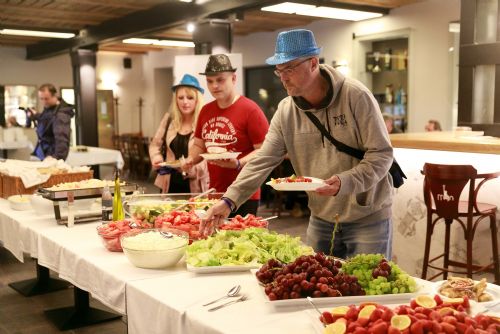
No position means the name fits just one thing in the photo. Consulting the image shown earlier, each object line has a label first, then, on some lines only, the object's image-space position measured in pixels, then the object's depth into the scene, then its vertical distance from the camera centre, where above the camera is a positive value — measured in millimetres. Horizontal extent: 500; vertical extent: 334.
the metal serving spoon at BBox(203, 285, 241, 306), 1679 -550
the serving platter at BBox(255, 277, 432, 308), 1527 -525
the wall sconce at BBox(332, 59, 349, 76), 8480 +524
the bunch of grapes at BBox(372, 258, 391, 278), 1623 -472
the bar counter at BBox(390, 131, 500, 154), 3541 -263
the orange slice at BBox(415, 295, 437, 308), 1408 -489
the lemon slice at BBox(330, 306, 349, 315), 1378 -497
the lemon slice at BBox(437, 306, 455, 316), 1332 -482
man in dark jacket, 5332 -200
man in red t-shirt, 3225 -121
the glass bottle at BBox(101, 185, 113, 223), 2725 -486
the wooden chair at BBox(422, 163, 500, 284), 3498 -644
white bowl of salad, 1985 -499
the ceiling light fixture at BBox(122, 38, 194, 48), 10125 +1091
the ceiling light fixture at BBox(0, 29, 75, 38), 9195 +1148
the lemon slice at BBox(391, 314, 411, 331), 1253 -479
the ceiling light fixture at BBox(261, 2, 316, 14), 6454 +1090
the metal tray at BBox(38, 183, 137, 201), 2959 -466
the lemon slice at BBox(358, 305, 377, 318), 1330 -484
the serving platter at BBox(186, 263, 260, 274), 1907 -544
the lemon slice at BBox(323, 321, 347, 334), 1290 -505
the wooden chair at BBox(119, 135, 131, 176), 11473 -971
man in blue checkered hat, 2152 -193
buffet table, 1495 -577
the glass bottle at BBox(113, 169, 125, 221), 2688 -479
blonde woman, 3709 -251
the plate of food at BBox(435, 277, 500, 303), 1575 -523
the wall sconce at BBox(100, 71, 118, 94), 13656 +529
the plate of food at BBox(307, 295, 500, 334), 1242 -485
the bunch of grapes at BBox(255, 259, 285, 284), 1682 -491
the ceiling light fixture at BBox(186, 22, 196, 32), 6706 +915
